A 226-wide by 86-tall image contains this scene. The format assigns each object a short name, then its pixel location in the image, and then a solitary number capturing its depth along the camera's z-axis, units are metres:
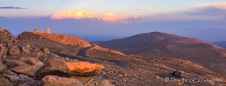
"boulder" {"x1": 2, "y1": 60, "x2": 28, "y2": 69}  12.58
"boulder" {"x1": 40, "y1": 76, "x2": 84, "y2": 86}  8.47
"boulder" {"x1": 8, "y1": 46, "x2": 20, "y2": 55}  17.14
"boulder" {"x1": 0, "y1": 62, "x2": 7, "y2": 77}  9.77
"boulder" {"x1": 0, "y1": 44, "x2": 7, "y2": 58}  16.19
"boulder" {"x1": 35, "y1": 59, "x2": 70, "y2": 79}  9.54
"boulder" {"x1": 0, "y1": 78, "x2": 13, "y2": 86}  8.89
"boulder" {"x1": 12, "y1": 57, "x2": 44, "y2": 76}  11.38
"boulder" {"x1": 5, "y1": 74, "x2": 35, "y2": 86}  9.82
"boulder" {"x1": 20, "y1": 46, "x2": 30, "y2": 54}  18.78
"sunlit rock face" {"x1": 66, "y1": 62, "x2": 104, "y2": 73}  9.79
